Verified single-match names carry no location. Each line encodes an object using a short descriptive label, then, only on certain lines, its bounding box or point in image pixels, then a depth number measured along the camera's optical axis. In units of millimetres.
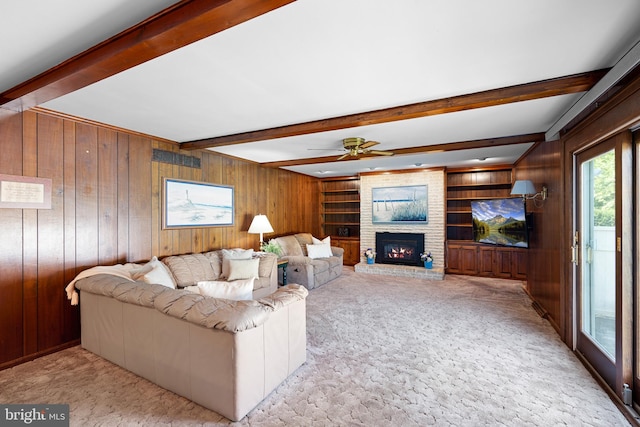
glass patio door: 2070
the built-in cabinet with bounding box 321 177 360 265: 7766
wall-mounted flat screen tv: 4219
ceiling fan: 3812
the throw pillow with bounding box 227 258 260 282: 4188
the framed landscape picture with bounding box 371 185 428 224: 6629
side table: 5199
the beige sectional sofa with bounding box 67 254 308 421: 1898
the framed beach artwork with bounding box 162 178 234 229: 4047
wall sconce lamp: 4094
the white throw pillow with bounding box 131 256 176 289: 3006
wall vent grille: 3928
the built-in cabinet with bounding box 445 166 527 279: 5922
